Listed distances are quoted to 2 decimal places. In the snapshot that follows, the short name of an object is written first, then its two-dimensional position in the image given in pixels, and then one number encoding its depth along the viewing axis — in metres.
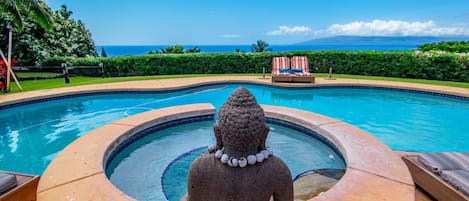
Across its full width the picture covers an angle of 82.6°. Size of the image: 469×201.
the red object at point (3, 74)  9.18
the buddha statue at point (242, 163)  1.64
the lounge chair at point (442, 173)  2.58
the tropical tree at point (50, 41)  14.05
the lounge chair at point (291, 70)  11.55
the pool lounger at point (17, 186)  2.42
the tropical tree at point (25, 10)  9.25
